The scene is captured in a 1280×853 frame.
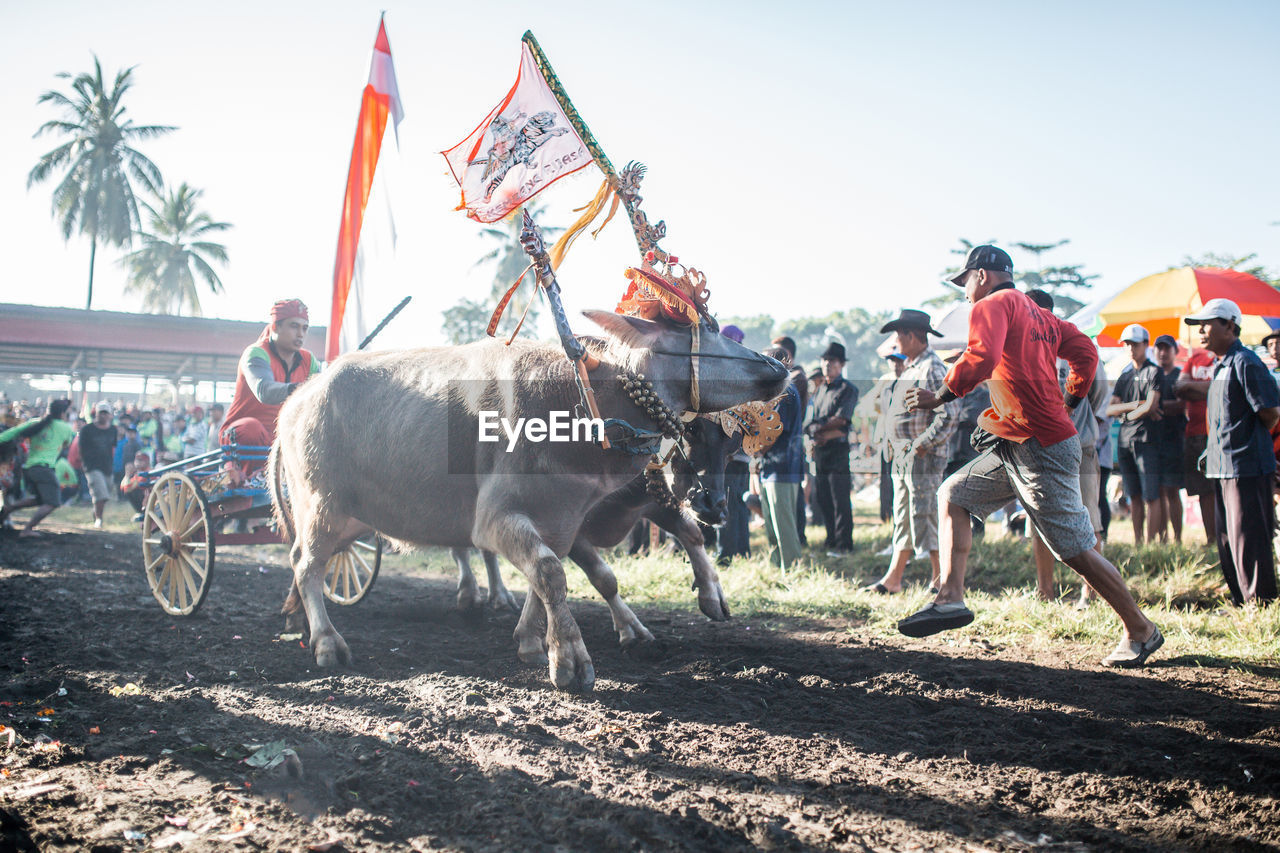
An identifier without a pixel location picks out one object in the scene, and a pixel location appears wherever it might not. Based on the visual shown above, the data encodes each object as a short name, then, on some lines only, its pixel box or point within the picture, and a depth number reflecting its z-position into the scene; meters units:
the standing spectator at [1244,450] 5.39
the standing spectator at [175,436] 18.51
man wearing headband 6.00
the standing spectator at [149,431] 18.44
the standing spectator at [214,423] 16.33
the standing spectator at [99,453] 13.03
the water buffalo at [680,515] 4.54
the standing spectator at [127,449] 16.62
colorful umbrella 10.80
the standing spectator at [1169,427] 7.90
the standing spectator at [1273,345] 7.03
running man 4.12
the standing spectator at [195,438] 16.42
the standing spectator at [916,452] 6.48
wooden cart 5.82
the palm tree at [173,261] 41.75
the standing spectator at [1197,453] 7.60
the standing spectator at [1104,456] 7.36
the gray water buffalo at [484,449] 4.14
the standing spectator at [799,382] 7.46
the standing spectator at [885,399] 7.14
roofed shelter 22.73
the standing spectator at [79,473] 16.12
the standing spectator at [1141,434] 7.97
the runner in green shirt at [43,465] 11.05
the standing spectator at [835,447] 8.62
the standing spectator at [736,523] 8.21
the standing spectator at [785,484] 7.71
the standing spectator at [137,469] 13.59
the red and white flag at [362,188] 8.55
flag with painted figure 4.51
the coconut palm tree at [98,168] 36.12
